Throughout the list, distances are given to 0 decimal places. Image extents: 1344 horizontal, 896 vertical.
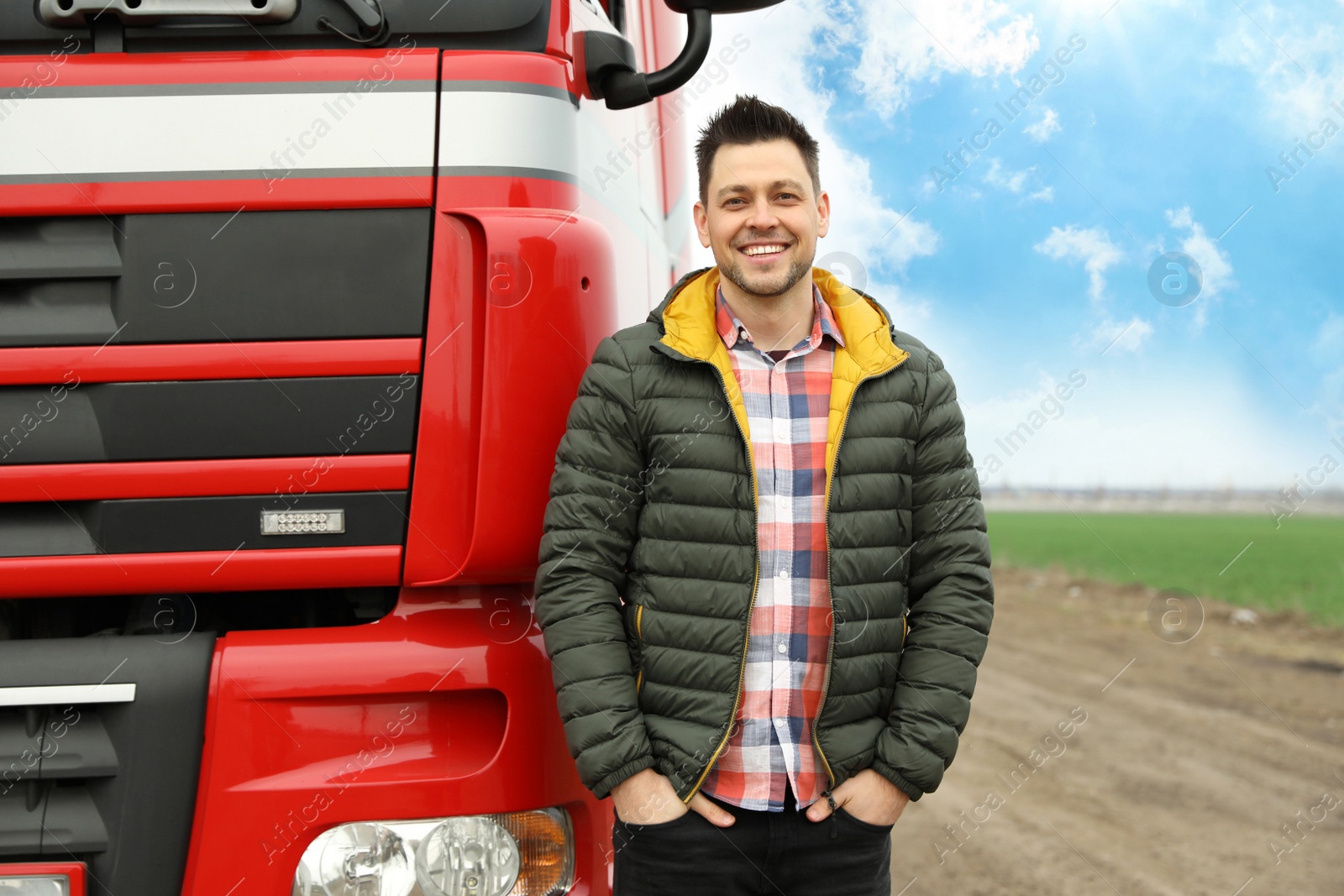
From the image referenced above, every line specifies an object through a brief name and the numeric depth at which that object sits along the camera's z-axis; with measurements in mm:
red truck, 2035
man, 1888
